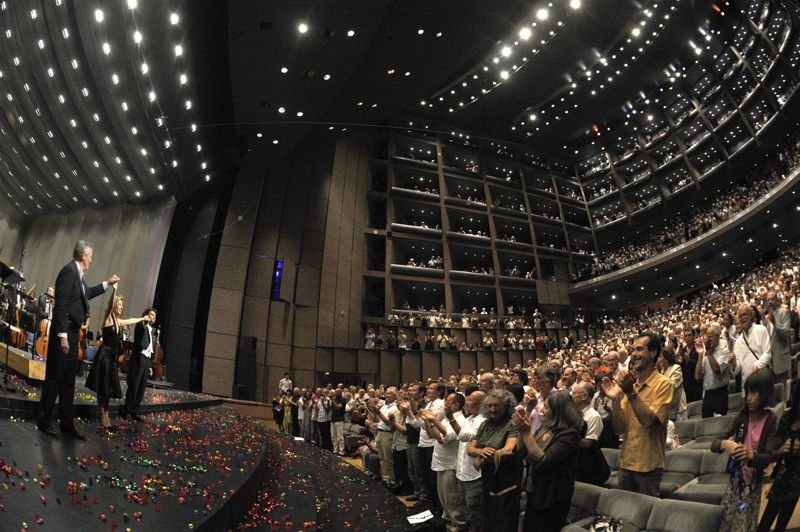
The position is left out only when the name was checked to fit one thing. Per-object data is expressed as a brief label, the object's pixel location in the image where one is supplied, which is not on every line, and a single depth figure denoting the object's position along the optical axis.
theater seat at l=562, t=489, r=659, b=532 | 2.86
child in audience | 2.30
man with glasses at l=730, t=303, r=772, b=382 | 5.13
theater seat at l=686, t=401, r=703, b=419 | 5.89
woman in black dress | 4.18
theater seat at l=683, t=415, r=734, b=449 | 4.40
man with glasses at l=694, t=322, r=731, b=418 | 5.32
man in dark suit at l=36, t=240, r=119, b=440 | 3.34
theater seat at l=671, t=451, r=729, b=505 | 3.18
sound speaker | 15.19
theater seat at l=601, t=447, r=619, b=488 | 4.20
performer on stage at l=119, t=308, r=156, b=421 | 4.78
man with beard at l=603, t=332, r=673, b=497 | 3.04
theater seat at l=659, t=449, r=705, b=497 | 3.79
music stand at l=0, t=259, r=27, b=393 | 4.25
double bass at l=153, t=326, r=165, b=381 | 6.32
